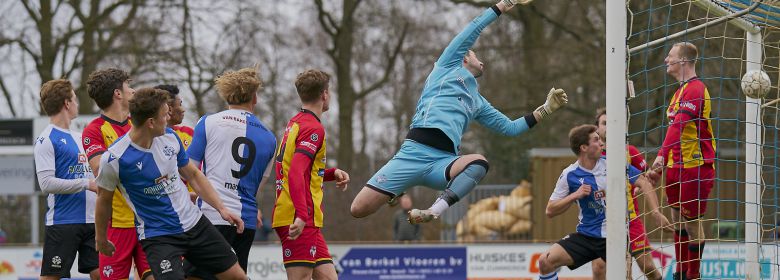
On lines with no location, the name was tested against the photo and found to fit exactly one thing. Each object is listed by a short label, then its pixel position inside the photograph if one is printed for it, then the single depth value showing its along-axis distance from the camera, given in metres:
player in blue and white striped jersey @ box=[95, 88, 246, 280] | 12.37
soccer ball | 15.95
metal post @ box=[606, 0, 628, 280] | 13.23
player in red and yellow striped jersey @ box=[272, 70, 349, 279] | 13.91
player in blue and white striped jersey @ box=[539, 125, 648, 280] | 17.20
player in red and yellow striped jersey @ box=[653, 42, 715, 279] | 16.59
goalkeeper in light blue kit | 15.03
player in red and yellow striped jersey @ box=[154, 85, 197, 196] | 15.26
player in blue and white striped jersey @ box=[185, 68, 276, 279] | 13.93
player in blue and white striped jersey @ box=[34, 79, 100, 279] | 15.54
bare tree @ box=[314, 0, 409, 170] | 47.12
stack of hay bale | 37.95
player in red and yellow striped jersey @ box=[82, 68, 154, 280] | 13.67
